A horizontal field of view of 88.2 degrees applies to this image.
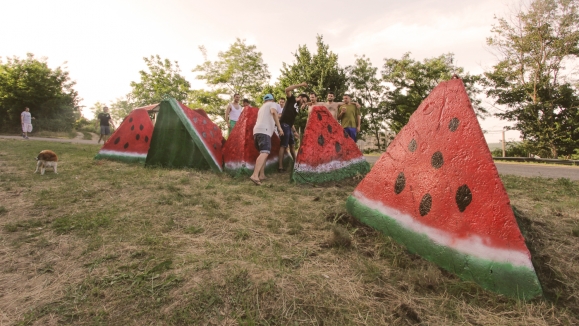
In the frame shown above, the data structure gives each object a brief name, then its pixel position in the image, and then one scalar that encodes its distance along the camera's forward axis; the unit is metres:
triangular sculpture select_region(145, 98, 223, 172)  5.92
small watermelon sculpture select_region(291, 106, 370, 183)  4.97
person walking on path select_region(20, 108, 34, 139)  15.24
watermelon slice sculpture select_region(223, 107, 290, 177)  5.60
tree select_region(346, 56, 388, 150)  27.59
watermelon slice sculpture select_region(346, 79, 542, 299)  1.84
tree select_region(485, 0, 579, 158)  16.97
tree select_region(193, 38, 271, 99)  28.45
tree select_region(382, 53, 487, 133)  24.97
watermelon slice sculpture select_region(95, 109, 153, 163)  7.03
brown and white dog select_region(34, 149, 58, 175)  5.07
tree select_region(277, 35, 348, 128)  22.70
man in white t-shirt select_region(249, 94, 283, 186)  5.12
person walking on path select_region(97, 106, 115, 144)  11.11
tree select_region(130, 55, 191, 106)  31.44
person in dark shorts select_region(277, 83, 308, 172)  5.82
